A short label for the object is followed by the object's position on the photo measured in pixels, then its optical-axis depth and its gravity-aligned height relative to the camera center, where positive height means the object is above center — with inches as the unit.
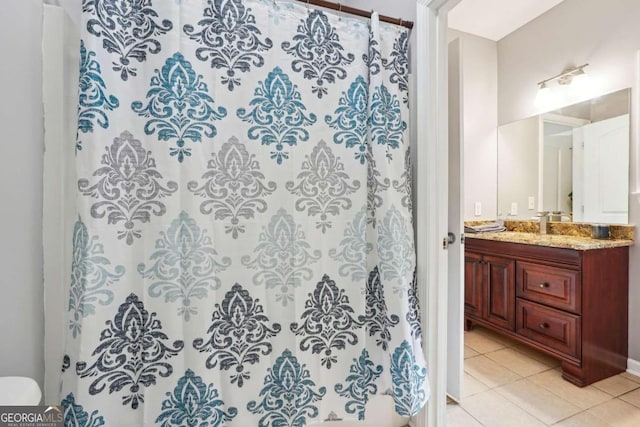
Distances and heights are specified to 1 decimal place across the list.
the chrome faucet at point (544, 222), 97.3 -5.2
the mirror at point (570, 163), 81.3 +14.5
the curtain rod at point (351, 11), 47.4 +34.0
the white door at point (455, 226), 62.2 -4.0
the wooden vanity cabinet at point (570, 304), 69.8 -25.7
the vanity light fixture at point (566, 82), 88.8 +40.4
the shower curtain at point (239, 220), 36.4 -1.7
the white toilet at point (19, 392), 30.0 -19.7
